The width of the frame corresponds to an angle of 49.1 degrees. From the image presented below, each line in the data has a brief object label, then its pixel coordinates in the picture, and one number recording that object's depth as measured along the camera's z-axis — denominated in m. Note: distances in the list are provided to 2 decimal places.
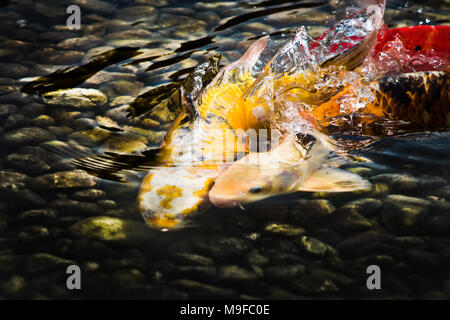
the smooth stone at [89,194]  2.47
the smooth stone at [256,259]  2.09
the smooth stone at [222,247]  2.13
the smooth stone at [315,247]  2.13
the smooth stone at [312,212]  2.31
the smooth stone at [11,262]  2.06
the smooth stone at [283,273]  2.02
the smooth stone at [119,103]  3.25
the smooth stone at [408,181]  2.51
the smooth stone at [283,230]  2.25
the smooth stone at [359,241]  2.15
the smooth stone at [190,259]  2.10
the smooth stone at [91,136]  2.93
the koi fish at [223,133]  2.30
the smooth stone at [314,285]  1.96
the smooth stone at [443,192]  2.46
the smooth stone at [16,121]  3.05
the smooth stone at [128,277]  2.01
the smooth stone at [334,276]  1.99
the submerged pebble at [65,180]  2.55
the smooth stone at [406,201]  2.38
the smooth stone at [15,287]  1.95
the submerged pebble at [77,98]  3.34
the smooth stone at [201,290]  1.95
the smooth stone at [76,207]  2.38
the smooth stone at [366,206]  2.36
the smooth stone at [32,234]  2.21
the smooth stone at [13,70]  3.71
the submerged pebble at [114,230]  2.21
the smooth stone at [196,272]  2.03
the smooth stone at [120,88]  3.50
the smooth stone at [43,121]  3.09
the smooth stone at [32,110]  3.19
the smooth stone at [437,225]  2.23
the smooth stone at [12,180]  2.52
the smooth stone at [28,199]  2.42
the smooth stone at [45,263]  2.07
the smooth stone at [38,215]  2.33
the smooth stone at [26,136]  2.89
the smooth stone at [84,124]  3.08
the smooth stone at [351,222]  2.27
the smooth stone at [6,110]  3.18
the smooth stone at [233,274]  2.02
